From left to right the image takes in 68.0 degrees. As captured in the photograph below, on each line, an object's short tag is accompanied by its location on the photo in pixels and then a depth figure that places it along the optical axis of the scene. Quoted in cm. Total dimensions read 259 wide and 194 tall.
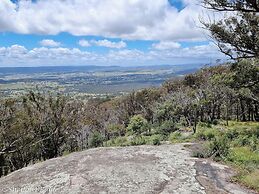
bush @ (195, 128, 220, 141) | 1033
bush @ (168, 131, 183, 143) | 1202
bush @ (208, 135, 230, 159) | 746
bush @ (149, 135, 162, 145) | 979
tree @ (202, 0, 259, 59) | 1258
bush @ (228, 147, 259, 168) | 690
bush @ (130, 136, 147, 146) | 1050
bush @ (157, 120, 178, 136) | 2011
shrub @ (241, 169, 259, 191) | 563
